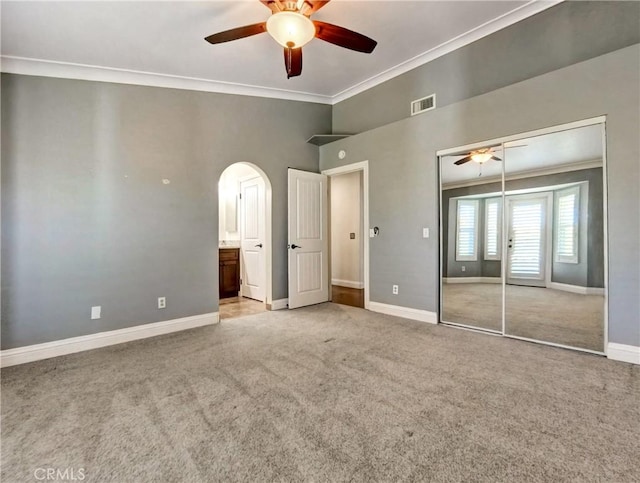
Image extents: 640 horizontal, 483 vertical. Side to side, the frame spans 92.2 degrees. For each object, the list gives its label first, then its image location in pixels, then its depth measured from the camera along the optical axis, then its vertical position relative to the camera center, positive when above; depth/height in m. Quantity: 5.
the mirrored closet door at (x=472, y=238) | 3.49 +0.01
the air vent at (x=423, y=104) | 4.01 +1.79
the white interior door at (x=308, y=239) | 4.76 +0.00
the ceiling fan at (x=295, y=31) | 2.32 +1.70
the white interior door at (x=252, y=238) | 5.19 +0.01
